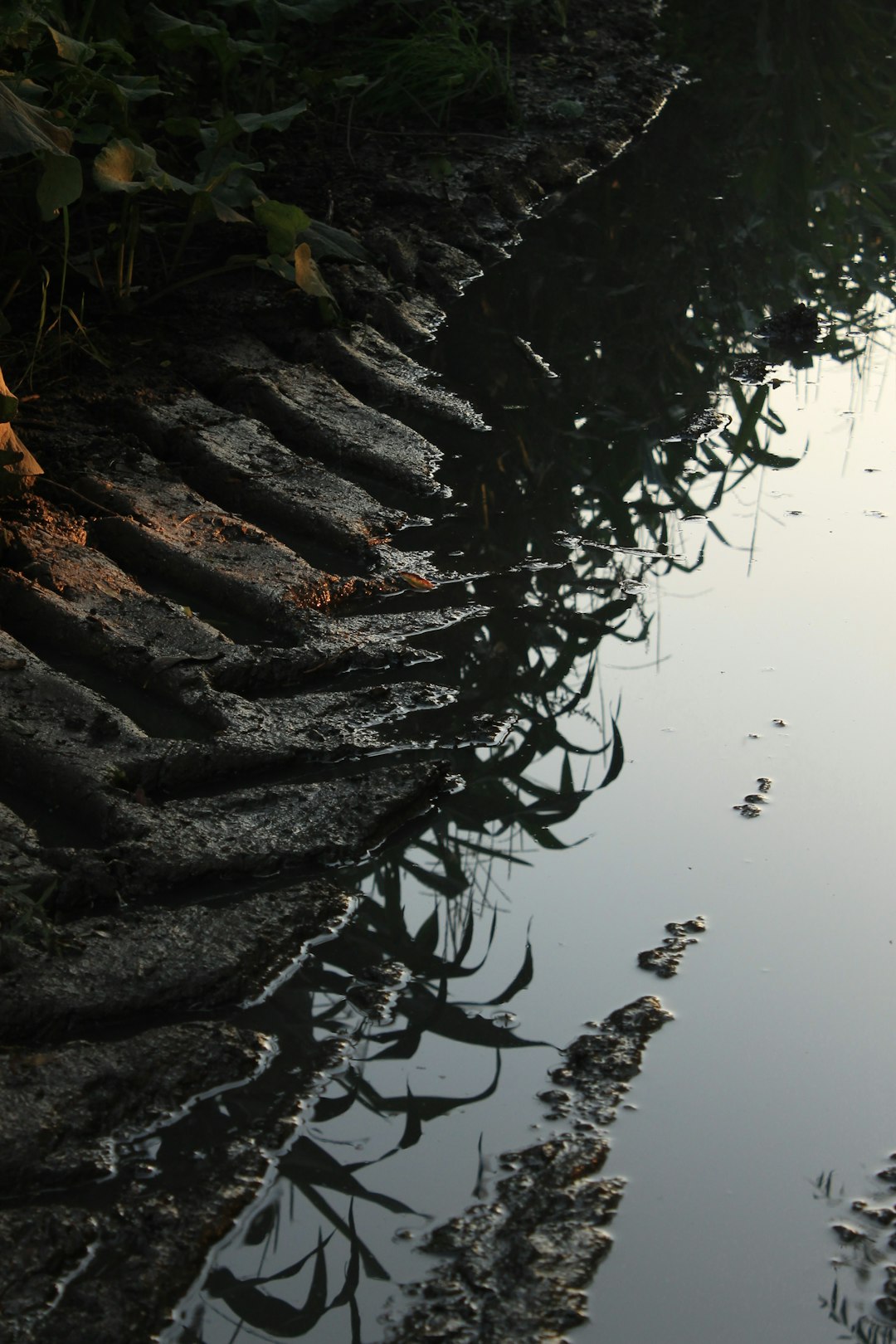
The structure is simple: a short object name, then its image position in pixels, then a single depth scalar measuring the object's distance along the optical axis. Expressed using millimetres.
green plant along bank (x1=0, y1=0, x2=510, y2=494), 3277
